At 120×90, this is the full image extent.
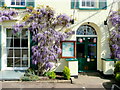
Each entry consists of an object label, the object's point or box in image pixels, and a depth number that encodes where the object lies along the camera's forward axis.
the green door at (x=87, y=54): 9.40
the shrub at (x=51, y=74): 8.07
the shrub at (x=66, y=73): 7.90
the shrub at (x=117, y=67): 7.79
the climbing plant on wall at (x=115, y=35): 8.65
